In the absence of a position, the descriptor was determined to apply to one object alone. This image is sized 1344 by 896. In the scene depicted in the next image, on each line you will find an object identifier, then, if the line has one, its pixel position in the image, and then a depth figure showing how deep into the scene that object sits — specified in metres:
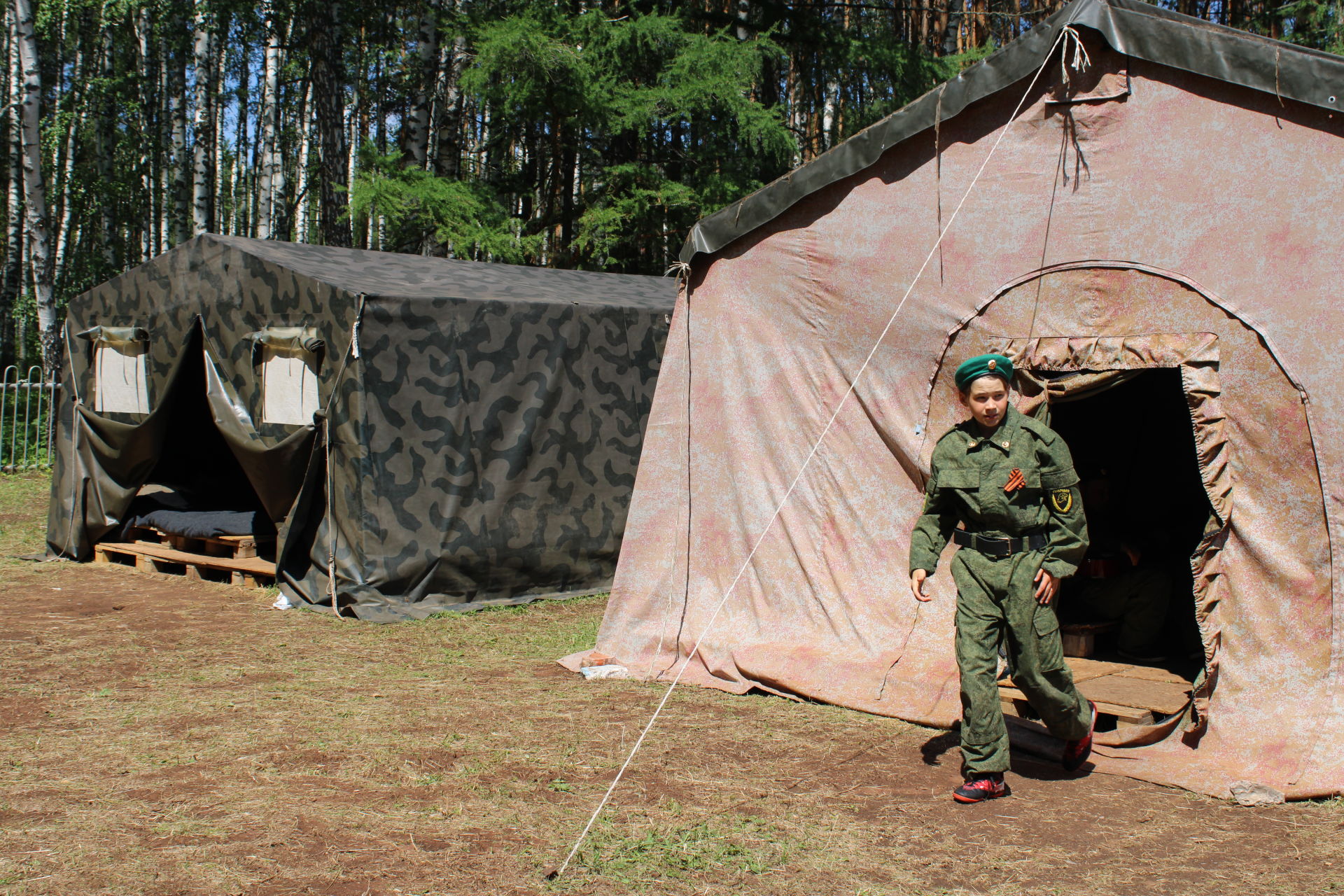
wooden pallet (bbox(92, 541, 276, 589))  9.14
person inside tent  6.57
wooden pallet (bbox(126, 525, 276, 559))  9.26
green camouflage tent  8.08
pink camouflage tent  4.67
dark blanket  9.41
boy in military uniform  4.41
